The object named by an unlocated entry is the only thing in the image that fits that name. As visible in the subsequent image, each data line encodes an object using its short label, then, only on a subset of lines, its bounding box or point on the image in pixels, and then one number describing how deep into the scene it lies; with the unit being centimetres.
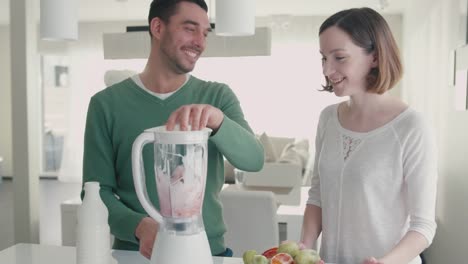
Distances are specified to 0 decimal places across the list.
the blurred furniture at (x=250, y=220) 295
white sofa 381
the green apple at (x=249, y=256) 123
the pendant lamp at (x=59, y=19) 177
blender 119
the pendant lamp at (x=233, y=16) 199
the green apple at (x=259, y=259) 120
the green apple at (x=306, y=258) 121
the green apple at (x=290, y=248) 124
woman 145
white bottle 128
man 166
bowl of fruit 121
